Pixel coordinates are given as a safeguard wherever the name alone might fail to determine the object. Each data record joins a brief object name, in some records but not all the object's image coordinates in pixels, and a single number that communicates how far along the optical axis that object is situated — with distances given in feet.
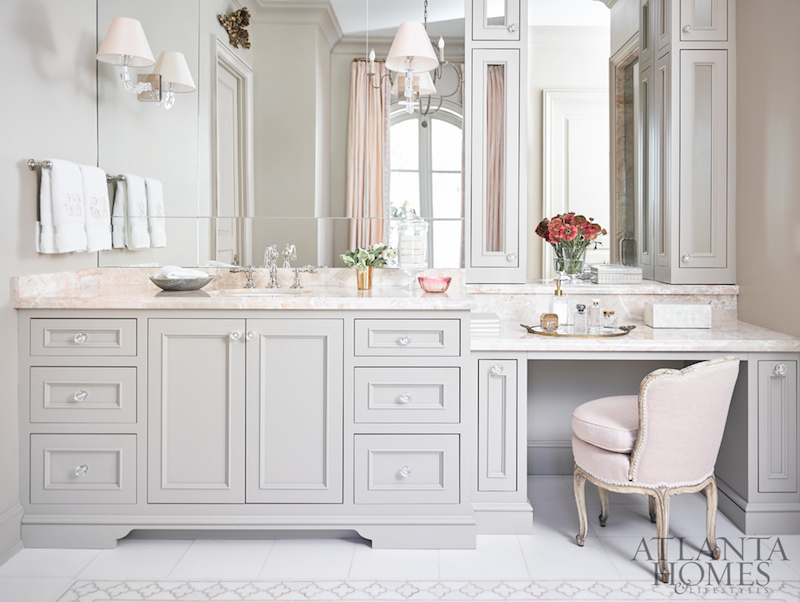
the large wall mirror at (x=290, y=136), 9.29
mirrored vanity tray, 8.19
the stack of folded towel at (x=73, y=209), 7.77
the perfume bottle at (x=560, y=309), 9.02
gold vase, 8.83
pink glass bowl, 8.45
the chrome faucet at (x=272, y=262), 9.18
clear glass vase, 9.51
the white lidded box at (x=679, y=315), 8.69
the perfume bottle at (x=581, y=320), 8.61
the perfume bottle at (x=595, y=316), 8.75
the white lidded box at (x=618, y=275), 9.80
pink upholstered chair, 6.61
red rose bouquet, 9.22
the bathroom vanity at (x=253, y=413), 7.59
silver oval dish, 8.32
